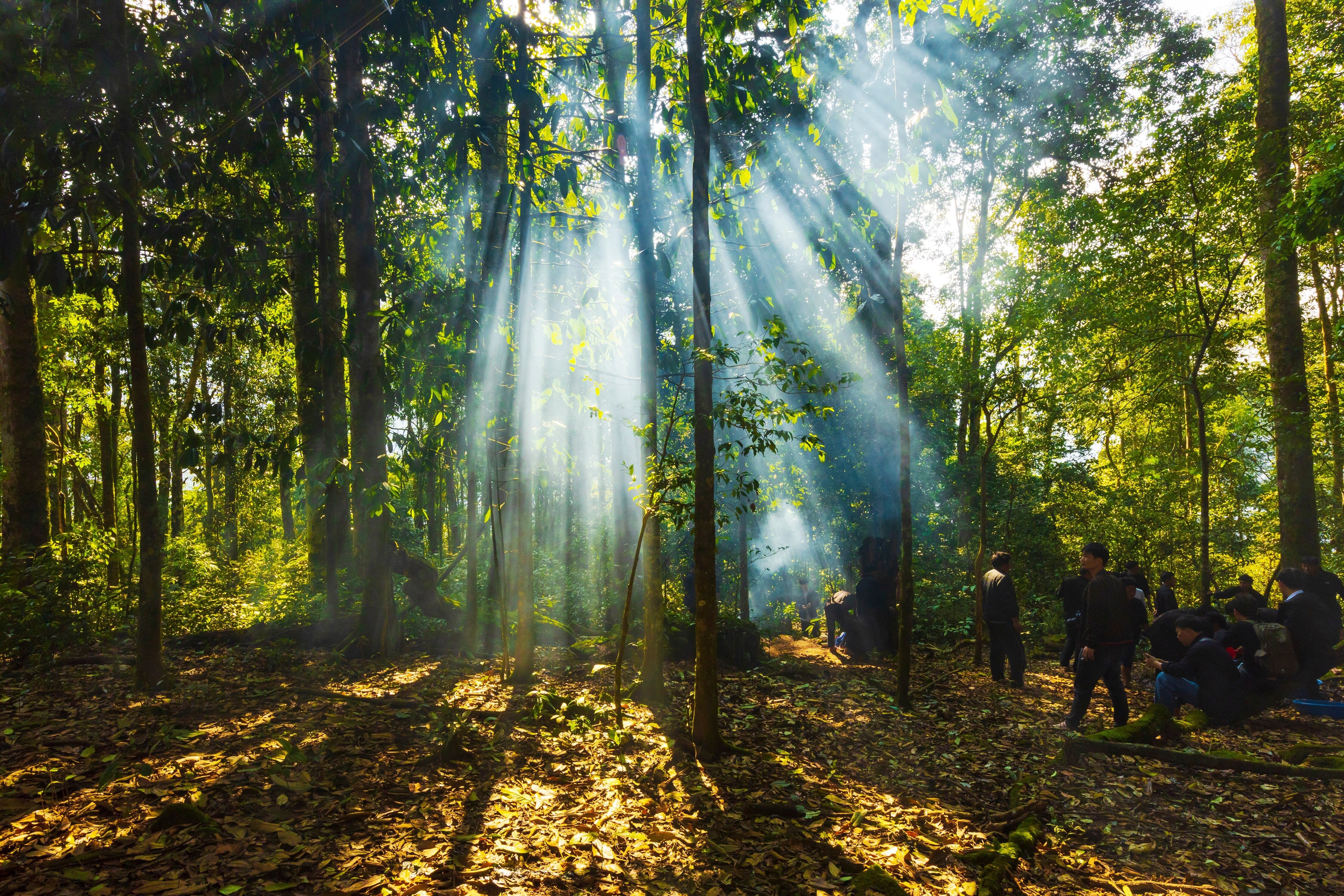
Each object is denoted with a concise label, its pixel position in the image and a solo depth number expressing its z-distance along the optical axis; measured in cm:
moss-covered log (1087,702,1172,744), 627
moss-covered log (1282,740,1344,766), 585
